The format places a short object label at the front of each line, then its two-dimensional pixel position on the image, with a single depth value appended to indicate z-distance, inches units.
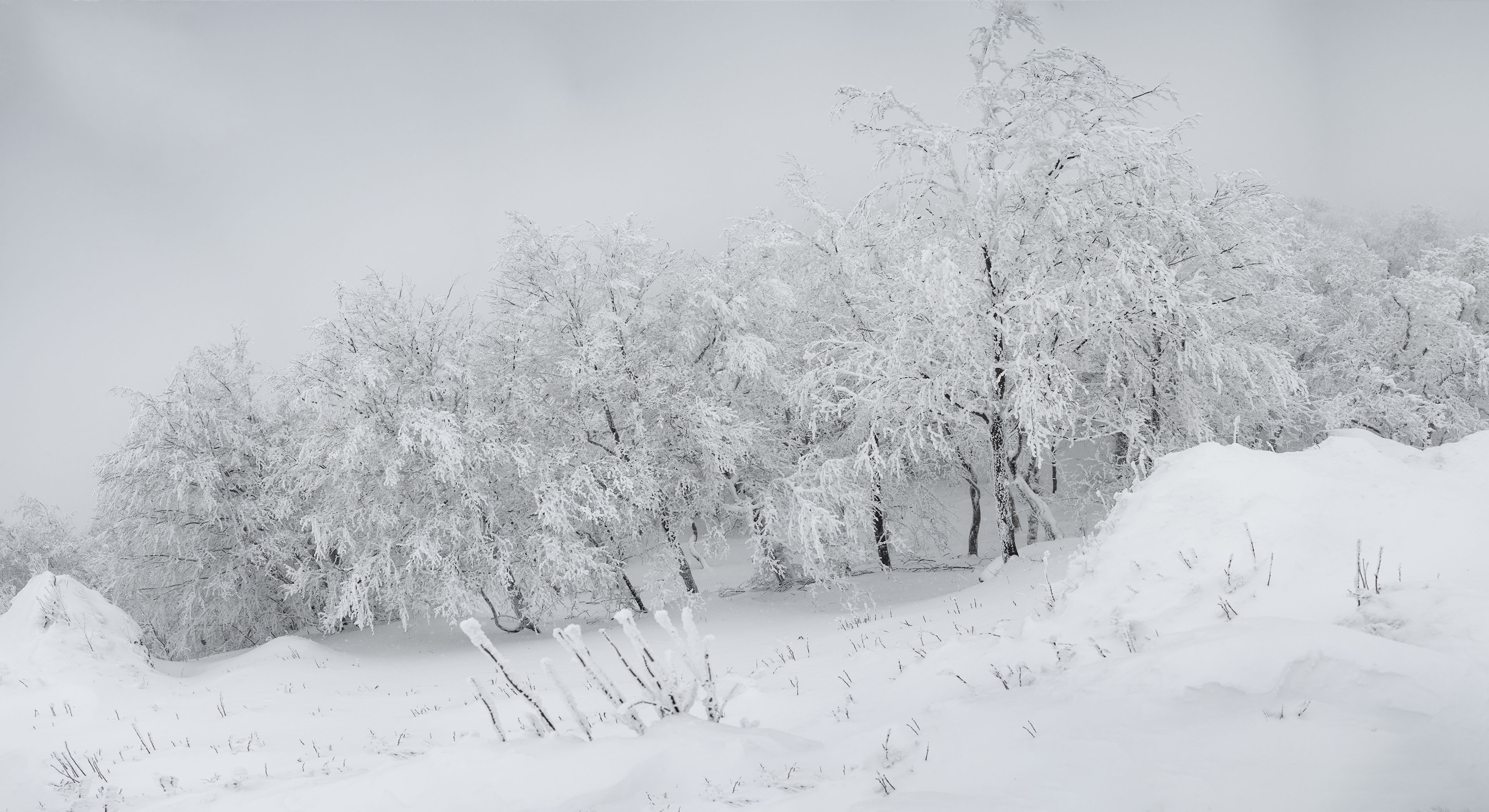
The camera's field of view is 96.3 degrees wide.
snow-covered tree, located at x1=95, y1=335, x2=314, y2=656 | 702.5
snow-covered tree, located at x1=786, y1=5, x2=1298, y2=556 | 450.0
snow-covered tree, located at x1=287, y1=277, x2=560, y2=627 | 582.6
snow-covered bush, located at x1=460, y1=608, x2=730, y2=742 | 184.5
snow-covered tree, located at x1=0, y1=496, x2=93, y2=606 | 1152.8
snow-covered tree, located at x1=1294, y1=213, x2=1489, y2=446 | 652.1
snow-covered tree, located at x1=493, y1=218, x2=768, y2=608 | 609.6
